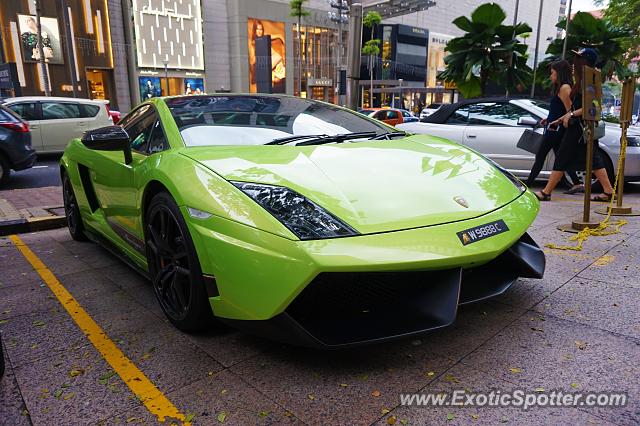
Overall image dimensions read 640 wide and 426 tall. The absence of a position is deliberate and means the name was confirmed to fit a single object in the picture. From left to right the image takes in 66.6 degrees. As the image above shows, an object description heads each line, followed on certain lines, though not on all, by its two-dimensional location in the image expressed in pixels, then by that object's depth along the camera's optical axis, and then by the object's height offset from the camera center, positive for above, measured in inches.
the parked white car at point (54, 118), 425.1 -28.4
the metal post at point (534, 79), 499.3 +6.3
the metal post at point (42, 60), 833.5 +43.3
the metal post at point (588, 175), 166.7 -29.8
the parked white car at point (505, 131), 242.4 -24.3
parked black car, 321.7 -38.1
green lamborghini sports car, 76.4 -23.3
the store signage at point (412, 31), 2466.8 +276.1
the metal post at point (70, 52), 840.3 +57.6
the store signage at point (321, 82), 2028.2 +15.3
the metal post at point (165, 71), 1520.2 +45.3
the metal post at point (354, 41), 285.3 +25.4
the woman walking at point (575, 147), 203.5 -25.3
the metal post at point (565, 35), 459.7 +48.1
